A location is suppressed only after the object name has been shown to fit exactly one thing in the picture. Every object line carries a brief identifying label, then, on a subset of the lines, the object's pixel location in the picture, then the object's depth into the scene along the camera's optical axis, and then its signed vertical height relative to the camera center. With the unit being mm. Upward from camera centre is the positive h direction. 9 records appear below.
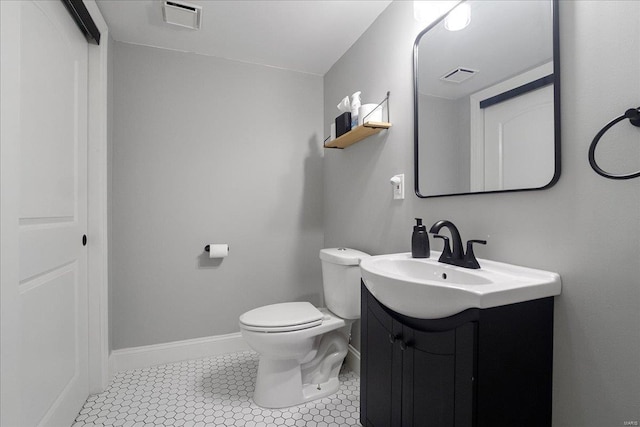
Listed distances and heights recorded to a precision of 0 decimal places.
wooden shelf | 1608 +451
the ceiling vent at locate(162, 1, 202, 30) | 1619 +1096
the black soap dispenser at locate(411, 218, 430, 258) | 1309 -139
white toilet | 1526 -657
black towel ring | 729 +192
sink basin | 792 -222
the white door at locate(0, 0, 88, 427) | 904 +13
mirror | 949 +412
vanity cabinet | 791 -449
